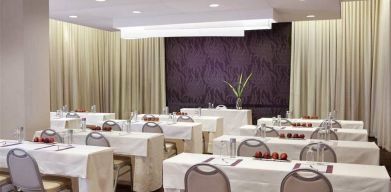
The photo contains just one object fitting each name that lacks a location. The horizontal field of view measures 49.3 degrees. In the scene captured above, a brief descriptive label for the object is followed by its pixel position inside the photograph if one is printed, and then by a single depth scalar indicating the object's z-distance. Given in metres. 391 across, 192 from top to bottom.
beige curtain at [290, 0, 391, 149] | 10.66
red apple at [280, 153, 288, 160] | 4.05
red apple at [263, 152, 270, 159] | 4.12
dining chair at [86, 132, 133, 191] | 5.25
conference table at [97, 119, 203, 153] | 6.87
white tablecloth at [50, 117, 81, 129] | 7.65
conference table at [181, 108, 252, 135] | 9.44
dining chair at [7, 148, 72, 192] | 3.93
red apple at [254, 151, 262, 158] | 4.14
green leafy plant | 11.84
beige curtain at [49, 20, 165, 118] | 11.89
